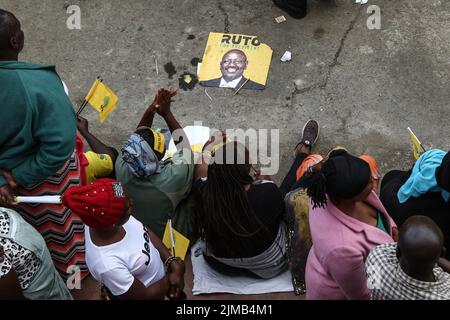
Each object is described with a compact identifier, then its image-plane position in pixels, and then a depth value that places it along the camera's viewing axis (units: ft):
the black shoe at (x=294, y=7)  16.20
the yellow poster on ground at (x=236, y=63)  15.14
